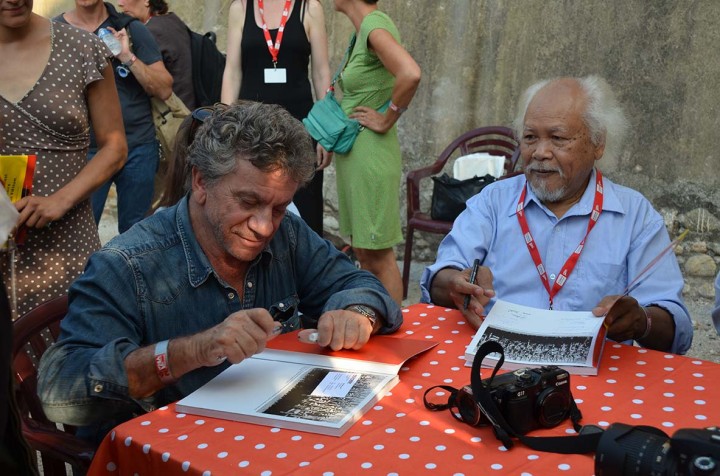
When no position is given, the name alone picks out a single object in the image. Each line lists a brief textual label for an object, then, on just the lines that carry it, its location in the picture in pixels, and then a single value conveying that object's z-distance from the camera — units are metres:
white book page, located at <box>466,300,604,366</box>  2.35
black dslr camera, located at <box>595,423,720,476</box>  1.43
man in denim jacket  2.13
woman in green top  4.82
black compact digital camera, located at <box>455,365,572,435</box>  1.88
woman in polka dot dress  3.21
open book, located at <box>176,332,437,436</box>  1.95
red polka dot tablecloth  1.76
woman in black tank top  5.04
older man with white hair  3.01
